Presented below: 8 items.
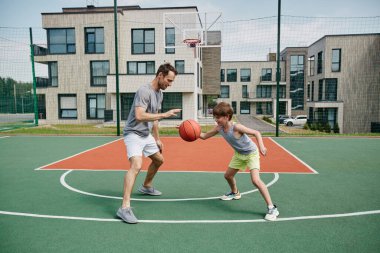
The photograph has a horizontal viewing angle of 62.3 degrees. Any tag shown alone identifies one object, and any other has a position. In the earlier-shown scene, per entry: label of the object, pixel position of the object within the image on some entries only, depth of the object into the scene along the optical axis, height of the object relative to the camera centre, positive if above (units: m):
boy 4.19 -0.58
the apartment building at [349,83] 28.19 +2.06
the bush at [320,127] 24.66 -1.80
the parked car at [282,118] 37.80 -1.66
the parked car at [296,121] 36.06 -1.89
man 4.18 -0.30
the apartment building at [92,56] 24.86 +3.92
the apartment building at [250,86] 49.44 +2.92
